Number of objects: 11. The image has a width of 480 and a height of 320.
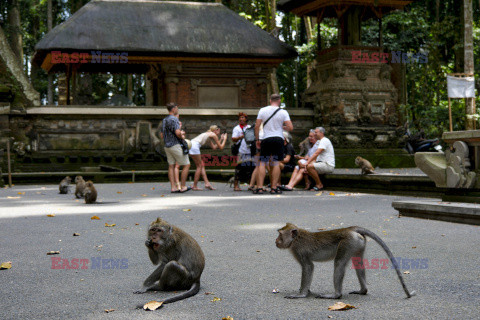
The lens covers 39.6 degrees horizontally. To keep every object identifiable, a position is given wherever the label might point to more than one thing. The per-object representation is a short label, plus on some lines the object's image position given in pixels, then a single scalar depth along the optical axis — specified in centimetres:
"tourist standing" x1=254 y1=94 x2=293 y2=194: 1361
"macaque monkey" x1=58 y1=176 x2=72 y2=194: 1581
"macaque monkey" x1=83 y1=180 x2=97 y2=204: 1266
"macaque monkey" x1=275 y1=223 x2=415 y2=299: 443
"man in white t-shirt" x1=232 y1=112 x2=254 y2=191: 1540
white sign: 1959
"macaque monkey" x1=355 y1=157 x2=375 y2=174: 1561
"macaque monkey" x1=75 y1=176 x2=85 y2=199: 1436
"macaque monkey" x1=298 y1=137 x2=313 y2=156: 1758
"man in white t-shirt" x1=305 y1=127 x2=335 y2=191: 1532
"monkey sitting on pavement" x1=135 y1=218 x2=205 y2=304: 449
